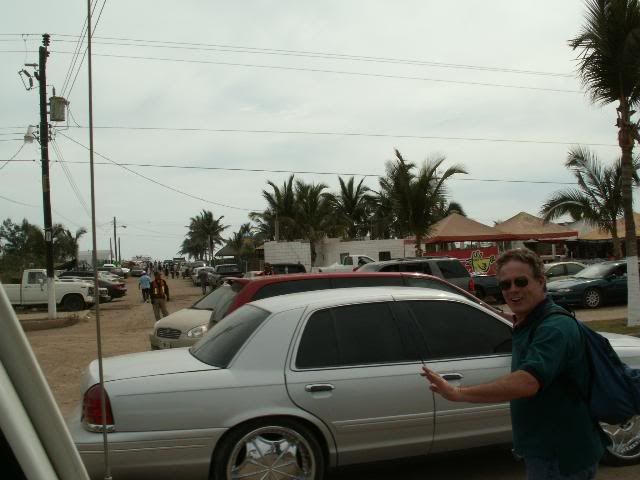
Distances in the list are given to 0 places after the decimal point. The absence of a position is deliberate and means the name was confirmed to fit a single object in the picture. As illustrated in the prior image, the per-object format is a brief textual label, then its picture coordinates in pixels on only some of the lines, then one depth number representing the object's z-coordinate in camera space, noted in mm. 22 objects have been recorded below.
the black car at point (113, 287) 31122
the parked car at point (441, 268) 13867
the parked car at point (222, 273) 30281
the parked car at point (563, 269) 21672
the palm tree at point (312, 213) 38500
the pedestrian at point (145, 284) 28231
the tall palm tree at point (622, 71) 12422
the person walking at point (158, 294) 17359
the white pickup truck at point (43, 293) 24500
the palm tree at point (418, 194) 24312
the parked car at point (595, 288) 17641
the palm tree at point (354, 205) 45219
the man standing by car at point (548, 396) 2406
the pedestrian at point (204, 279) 35094
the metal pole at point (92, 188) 2646
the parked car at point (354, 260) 28947
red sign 23859
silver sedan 3852
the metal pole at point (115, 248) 90388
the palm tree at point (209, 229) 81062
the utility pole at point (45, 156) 20078
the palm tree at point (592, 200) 25203
